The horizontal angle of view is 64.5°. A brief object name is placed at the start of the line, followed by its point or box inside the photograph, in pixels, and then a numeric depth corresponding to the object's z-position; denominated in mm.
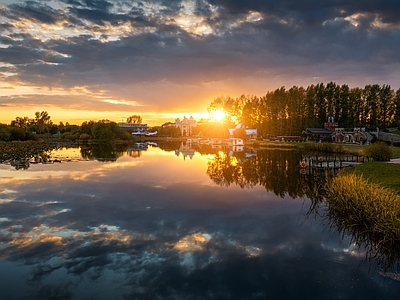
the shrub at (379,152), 33312
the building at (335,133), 65438
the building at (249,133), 95488
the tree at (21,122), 139588
